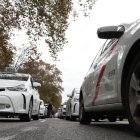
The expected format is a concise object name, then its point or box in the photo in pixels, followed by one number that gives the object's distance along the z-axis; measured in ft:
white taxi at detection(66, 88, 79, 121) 23.83
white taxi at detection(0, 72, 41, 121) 17.98
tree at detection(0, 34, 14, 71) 37.29
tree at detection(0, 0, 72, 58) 34.73
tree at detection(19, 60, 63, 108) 118.56
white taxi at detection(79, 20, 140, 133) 7.89
